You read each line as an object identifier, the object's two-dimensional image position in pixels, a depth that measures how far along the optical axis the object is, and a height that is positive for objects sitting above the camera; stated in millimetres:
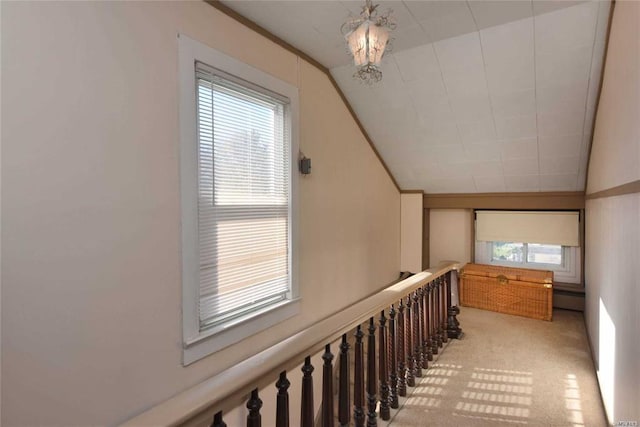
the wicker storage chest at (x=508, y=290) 3621 -895
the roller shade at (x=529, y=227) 3979 -209
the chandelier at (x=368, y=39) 1424 +728
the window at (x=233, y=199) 1854 +73
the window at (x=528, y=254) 4203 -560
